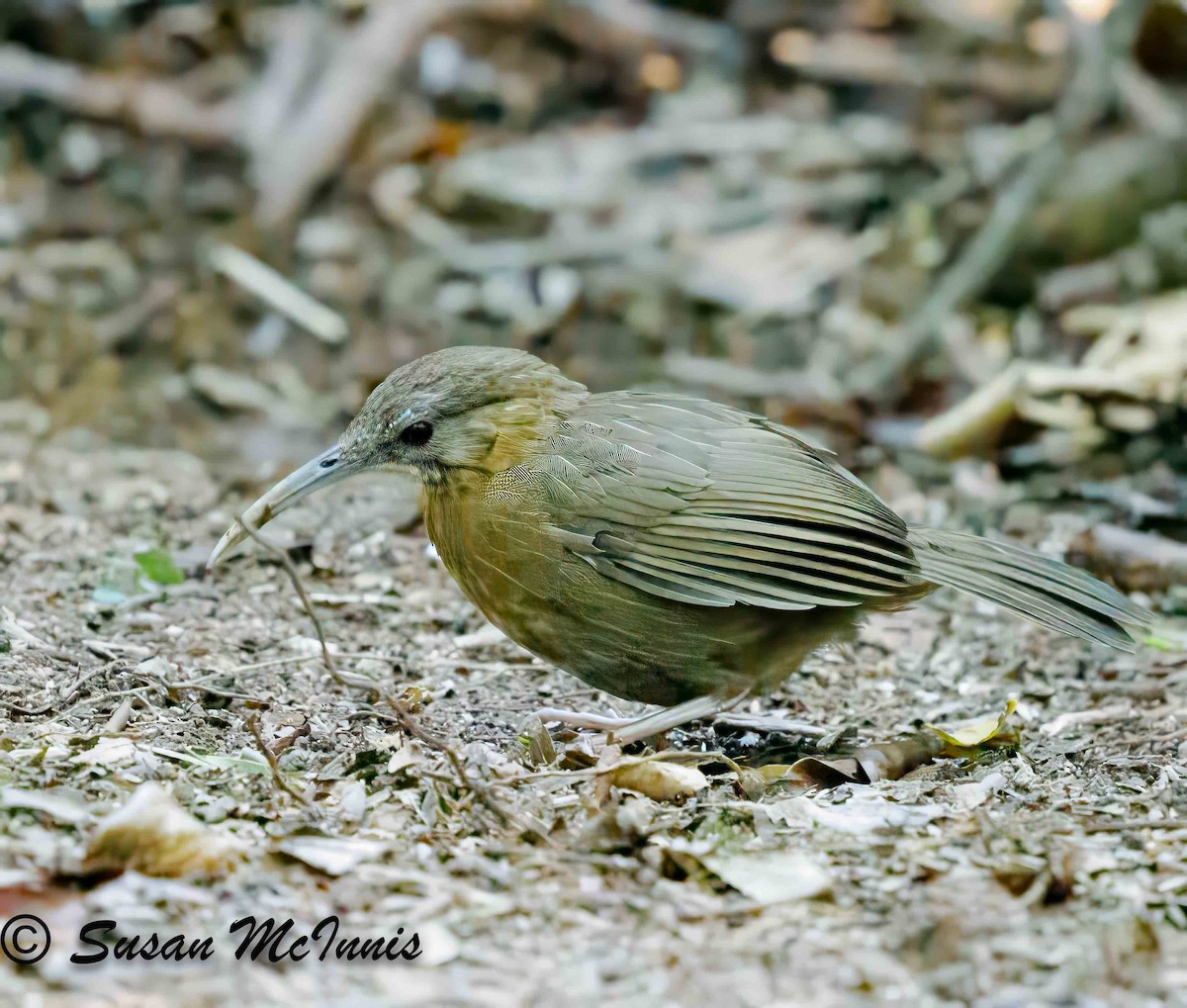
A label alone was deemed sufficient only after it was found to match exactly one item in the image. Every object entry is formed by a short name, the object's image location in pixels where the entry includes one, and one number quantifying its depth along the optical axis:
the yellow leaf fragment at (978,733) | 7.96
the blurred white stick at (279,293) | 15.11
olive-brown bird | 7.69
